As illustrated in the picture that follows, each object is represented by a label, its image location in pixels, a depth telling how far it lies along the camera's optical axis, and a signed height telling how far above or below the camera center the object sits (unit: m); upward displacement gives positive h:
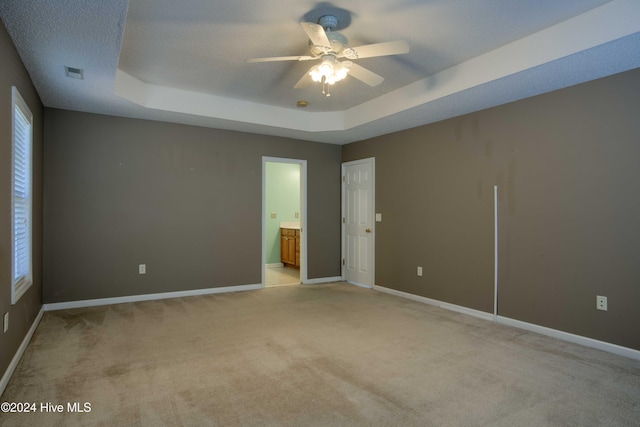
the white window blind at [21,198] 2.76 +0.15
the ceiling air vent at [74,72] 3.17 +1.28
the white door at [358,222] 5.74 -0.10
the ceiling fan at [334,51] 2.59 +1.23
